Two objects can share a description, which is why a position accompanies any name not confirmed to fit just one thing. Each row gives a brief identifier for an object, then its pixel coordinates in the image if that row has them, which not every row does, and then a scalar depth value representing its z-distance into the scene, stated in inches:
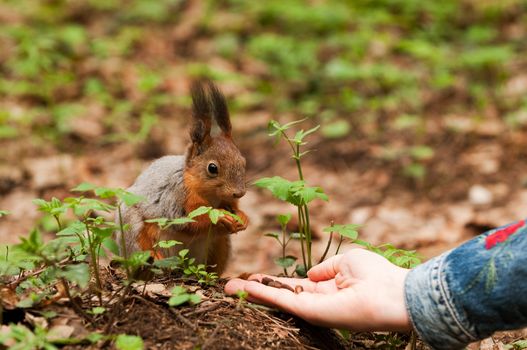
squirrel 125.1
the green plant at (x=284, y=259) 113.6
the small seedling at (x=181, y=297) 89.5
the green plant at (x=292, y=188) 98.2
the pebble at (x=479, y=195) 202.2
